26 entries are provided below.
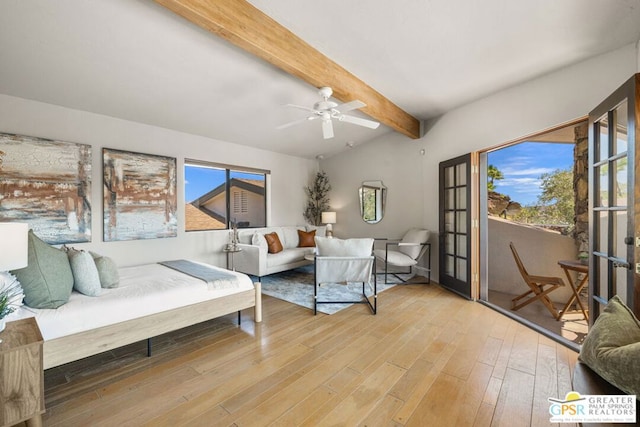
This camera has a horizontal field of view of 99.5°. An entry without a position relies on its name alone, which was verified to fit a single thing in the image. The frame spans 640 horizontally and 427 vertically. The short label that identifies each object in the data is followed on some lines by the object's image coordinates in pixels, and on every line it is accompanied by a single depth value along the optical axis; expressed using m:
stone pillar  3.93
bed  1.85
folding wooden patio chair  3.50
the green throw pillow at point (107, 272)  2.42
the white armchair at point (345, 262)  3.36
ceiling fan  2.94
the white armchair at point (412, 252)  4.55
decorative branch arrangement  6.53
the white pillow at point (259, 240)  4.82
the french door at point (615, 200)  1.75
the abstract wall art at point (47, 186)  2.96
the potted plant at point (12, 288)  1.66
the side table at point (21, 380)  1.29
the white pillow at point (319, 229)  6.17
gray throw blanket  2.73
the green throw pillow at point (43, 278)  1.88
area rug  3.72
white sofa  4.57
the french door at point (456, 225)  3.85
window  4.70
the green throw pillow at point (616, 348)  1.03
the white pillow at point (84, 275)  2.18
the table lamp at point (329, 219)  6.11
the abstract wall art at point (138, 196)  3.64
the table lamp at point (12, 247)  1.41
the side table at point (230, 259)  4.74
